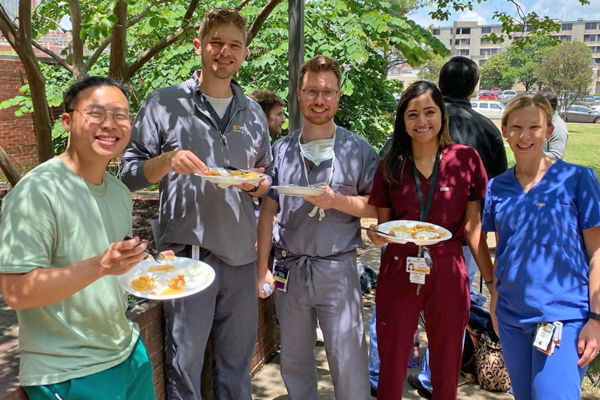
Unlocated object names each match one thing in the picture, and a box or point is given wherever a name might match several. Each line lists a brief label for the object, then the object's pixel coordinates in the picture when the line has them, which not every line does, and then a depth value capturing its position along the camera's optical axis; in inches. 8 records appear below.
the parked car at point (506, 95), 2467.0
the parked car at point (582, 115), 1539.1
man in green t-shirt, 66.7
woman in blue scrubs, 94.5
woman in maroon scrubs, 114.7
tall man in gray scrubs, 109.3
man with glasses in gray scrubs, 117.3
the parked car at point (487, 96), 2181.7
